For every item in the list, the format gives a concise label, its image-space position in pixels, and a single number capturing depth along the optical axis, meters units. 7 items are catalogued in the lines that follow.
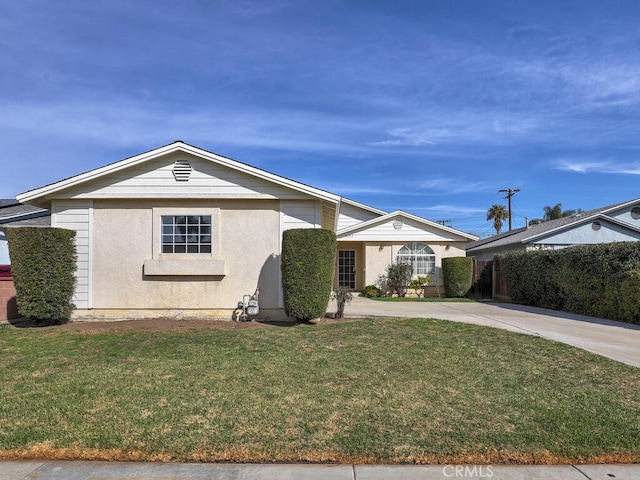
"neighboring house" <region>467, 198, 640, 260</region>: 20.52
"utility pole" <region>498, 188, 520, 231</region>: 43.58
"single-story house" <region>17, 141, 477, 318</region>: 11.06
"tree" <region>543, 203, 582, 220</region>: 51.91
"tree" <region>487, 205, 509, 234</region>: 52.34
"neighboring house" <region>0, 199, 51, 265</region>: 17.09
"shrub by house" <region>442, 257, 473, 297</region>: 20.69
